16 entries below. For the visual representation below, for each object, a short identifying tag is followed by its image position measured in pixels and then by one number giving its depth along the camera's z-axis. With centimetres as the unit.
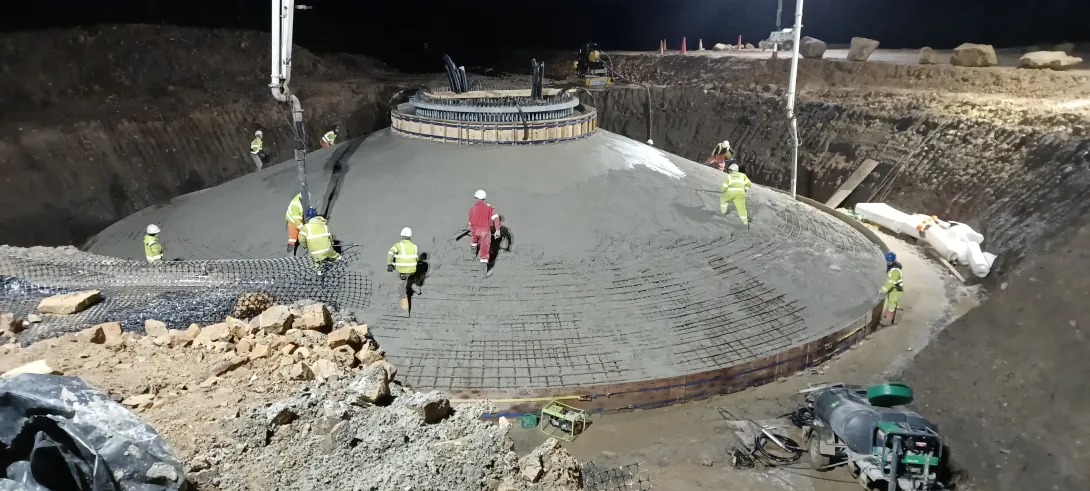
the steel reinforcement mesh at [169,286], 764
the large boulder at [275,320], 728
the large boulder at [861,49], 2152
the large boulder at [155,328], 728
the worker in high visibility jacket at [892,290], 1037
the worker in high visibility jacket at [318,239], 926
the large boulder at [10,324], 699
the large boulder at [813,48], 2278
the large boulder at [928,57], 2002
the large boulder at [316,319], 758
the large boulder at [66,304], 751
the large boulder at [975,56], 1880
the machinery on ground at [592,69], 2078
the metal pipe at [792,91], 1407
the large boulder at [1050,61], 1722
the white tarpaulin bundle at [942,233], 1258
